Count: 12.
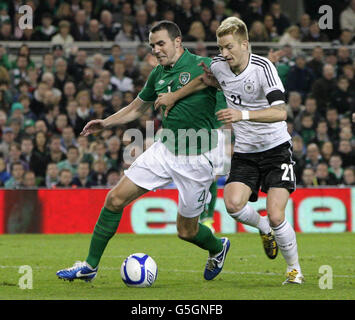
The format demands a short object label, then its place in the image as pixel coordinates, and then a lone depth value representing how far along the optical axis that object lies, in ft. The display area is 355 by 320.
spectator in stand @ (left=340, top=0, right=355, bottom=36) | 61.00
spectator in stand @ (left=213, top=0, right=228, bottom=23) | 59.06
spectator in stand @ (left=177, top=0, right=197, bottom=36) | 57.67
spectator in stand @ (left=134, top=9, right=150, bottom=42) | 56.80
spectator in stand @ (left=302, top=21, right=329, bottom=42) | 59.52
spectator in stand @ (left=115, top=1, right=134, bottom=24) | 57.47
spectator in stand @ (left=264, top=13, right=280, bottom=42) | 58.80
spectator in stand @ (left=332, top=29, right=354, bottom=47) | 57.47
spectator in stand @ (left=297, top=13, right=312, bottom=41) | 59.88
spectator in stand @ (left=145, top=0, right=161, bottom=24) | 57.52
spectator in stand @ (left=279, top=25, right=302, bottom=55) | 57.21
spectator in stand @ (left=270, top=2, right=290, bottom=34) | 60.08
